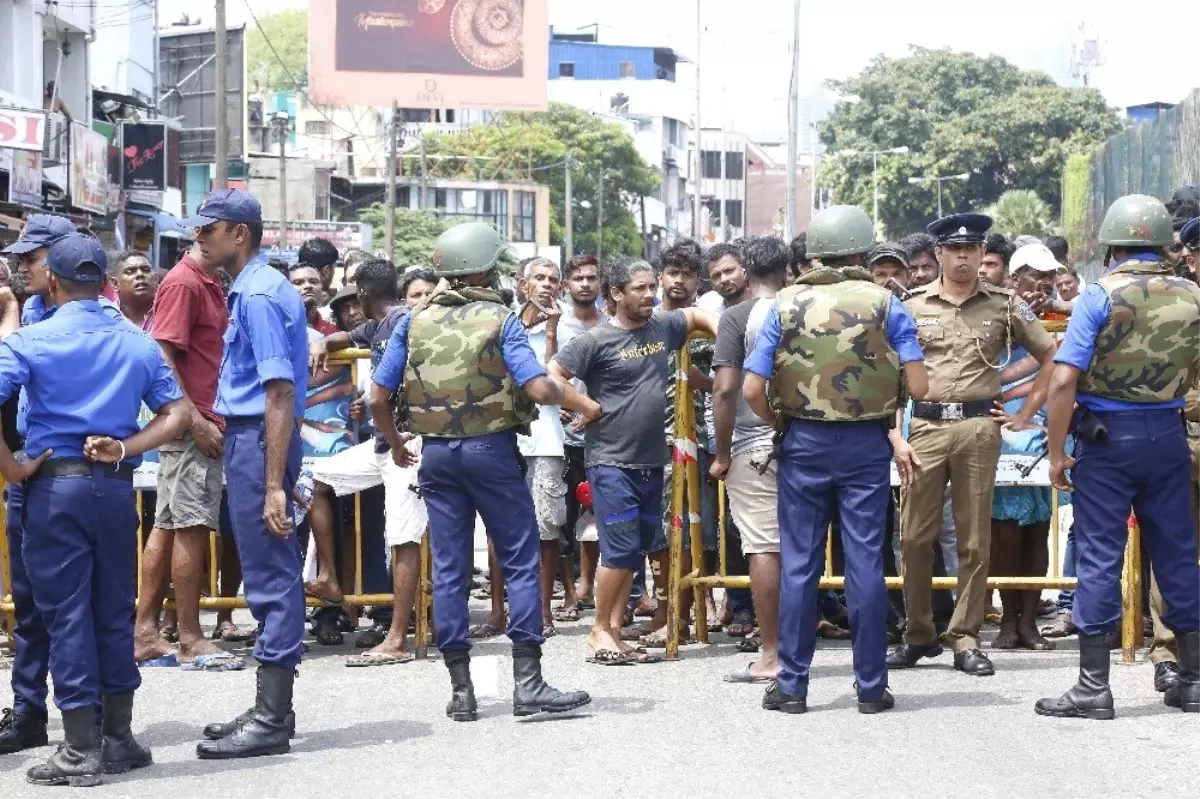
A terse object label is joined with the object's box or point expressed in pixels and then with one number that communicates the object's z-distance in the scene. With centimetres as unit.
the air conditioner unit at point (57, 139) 2911
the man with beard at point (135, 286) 1002
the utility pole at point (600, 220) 8105
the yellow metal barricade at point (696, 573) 902
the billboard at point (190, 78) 5512
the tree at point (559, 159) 8238
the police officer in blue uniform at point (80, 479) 677
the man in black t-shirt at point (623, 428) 899
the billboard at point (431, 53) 6738
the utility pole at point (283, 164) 5256
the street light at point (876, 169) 7512
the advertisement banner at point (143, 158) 3719
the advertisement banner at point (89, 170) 3114
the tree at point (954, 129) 7606
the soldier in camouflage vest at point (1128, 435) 763
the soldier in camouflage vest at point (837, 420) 779
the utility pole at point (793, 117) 4509
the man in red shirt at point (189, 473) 889
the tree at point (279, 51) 11294
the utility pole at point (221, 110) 3038
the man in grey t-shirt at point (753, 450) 862
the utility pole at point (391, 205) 4634
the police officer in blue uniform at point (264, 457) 721
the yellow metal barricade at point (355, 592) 955
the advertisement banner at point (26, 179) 2669
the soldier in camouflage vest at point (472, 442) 780
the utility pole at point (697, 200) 7044
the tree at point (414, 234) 6488
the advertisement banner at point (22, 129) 2405
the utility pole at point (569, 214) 7694
